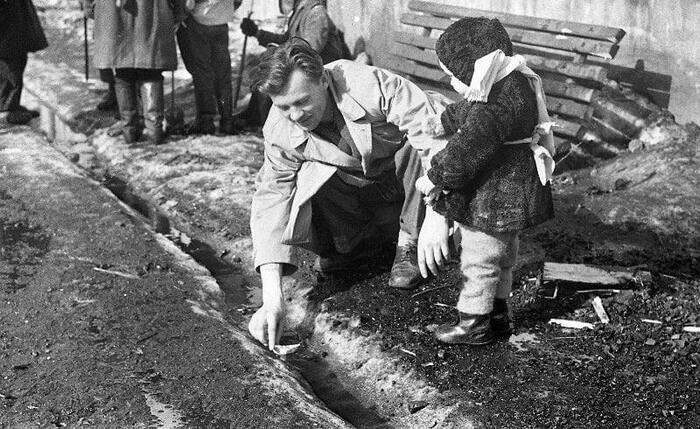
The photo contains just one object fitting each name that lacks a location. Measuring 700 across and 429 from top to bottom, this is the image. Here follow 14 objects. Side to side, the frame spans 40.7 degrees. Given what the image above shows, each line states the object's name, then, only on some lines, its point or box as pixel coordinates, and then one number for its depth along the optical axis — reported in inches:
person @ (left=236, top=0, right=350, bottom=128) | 282.8
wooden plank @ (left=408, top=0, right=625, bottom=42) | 263.0
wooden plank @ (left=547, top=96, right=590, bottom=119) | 267.9
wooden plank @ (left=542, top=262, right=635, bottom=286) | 183.8
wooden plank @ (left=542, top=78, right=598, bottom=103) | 267.0
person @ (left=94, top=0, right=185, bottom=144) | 293.6
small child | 146.3
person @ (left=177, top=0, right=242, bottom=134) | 297.3
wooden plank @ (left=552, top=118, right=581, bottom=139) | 267.6
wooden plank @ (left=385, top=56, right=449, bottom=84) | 311.6
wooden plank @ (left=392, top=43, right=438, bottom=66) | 315.0
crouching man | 163.6
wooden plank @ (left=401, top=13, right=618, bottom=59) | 262.2
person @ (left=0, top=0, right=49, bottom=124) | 329.4
